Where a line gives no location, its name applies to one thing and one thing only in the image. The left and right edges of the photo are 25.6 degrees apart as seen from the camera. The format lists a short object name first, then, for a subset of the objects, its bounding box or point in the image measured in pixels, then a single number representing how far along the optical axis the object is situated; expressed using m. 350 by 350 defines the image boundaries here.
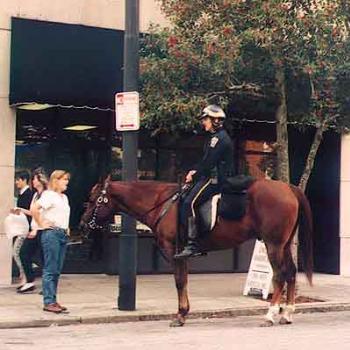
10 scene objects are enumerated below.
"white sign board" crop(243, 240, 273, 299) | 12.96
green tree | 12.14
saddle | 10.49
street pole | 11.27
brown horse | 10.62
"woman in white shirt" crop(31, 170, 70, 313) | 10.93
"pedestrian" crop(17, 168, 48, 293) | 12.62
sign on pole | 11.40
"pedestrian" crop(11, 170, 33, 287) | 12.96
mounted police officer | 10.31
